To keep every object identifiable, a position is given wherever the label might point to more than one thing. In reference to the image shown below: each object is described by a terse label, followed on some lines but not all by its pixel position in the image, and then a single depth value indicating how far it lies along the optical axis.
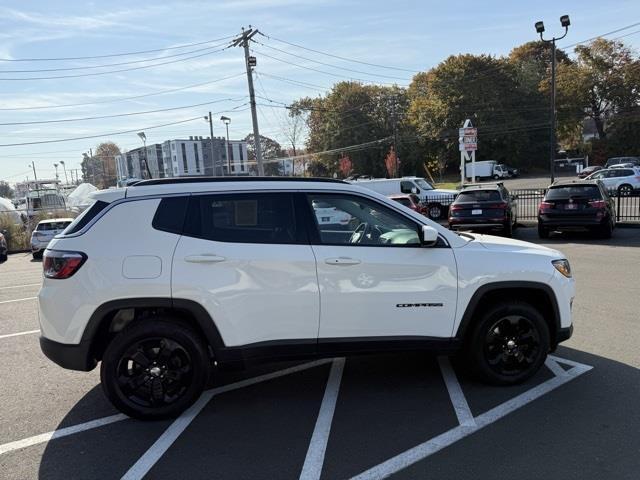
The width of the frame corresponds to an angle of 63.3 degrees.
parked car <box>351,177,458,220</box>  24.16
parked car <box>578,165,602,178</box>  49.20
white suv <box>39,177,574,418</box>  3.98
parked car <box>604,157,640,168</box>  50.09
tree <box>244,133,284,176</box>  131.50
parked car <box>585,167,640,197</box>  28.45
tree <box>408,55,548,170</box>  67.19
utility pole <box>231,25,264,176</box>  28.55
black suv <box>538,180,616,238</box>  13.82
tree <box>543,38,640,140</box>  64.88
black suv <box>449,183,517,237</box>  15.12
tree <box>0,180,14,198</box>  124.60
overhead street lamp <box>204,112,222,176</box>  49.69
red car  18.22
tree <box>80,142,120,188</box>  122.63
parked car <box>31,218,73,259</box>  19.28
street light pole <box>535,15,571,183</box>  24.03
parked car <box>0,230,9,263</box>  19.39
